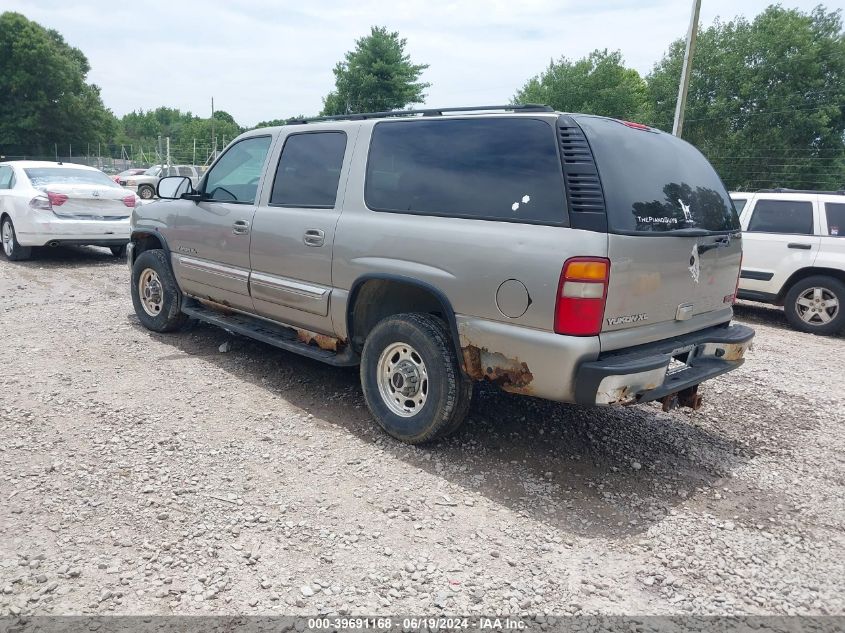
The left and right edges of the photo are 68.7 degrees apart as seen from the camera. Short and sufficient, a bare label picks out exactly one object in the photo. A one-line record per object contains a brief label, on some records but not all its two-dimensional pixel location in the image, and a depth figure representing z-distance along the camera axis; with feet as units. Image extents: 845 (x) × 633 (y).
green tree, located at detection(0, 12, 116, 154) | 157.58
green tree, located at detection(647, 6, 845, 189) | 108.37
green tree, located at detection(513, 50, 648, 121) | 147.95
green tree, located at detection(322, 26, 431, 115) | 116.16
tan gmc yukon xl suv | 10.12
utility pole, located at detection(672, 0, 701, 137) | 52.65
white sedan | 31.22
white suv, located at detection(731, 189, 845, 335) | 24.97
